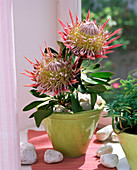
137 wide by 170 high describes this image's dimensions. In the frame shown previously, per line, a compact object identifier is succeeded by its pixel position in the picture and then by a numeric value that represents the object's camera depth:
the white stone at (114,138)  0.93
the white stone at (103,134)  0.93
